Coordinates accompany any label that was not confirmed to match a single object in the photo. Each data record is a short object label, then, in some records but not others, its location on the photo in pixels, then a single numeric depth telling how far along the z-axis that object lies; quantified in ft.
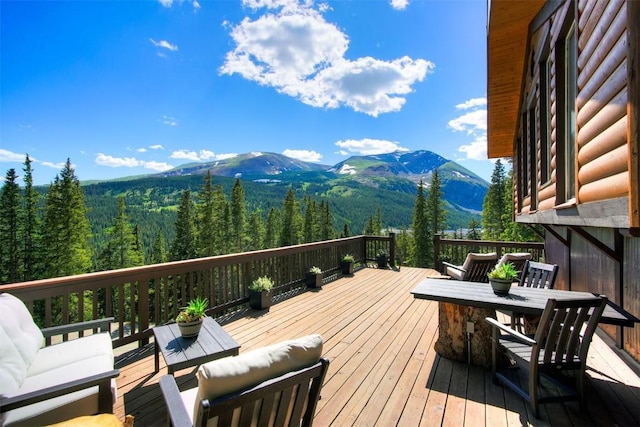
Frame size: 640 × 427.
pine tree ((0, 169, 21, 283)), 69.31
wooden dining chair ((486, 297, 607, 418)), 6.98
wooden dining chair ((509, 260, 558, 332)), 11.87
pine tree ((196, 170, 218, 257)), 104.99
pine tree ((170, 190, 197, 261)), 102.37
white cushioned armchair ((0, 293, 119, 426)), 5.19
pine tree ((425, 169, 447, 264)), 100.12
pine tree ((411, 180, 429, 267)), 93.76
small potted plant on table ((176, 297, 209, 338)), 8.68
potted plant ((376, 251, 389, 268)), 28.53
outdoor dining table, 9.45
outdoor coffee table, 7.41
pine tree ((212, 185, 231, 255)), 107.55
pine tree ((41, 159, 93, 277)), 72.18
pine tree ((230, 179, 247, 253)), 121.60
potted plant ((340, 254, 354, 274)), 25.46
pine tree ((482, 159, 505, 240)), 85.30
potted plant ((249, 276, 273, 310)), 16.26
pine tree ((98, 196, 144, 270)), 95.45
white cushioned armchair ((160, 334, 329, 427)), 3.78
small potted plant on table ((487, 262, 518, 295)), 10.10
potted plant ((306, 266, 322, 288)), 21.04
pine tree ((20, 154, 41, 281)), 71.56
